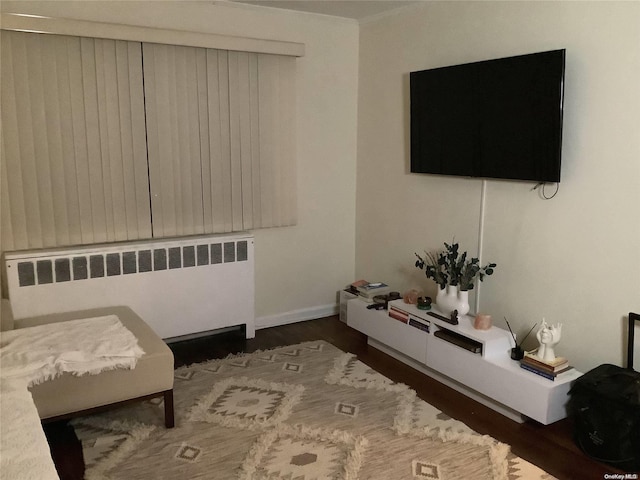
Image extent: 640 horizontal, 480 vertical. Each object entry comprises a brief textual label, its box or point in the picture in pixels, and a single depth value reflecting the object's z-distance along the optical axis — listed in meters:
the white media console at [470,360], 2.81
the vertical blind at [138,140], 3.37
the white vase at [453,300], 3.42
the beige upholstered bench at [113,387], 2.53
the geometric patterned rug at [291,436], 2.53
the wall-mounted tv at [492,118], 2.96
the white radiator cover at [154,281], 3.43
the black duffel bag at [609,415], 2.49
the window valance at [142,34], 3.20
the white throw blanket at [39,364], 1.69
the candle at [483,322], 3.25
